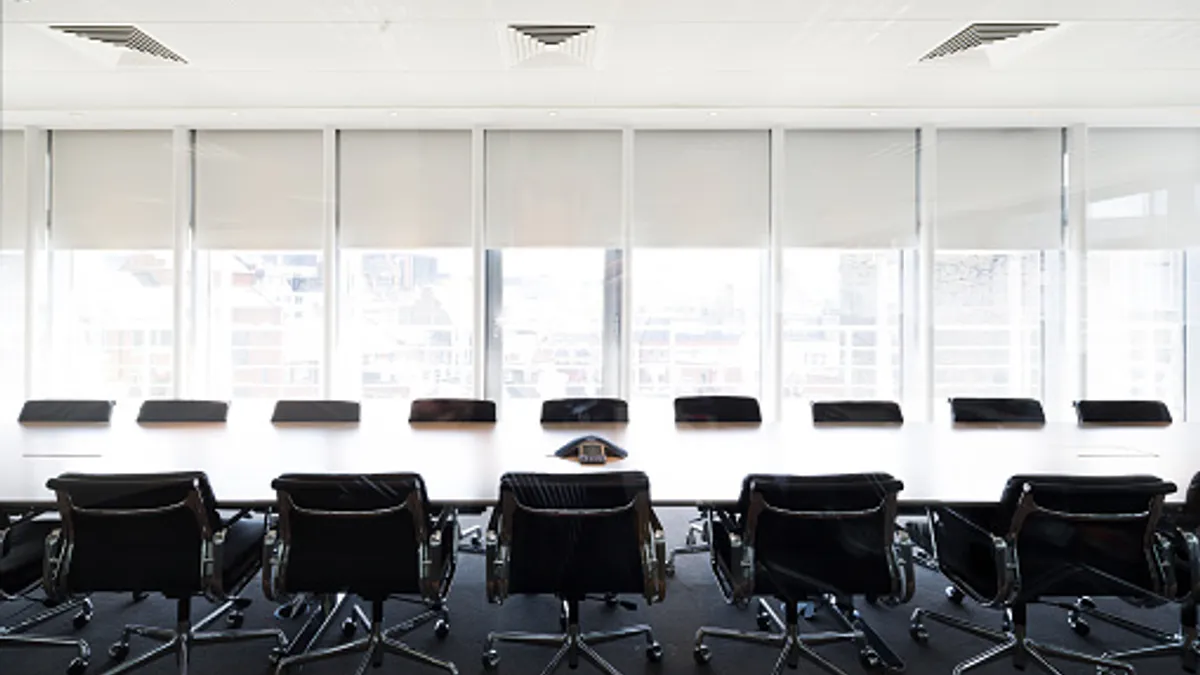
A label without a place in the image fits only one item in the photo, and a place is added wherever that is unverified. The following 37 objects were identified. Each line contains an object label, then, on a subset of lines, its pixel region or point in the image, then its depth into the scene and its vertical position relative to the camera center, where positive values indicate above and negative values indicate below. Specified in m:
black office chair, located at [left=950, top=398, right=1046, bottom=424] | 3.63 -0.42
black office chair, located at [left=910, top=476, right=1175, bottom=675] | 1.99 -0.69
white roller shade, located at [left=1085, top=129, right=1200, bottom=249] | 5.14 +1.37
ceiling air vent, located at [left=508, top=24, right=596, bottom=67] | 3.44 +1.83
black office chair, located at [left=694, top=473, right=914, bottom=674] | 2.01 -0.70
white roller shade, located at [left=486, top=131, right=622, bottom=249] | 5.14 +1.34
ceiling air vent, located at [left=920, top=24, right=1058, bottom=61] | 3.38 +1.82
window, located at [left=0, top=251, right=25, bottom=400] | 5.11 +0.11
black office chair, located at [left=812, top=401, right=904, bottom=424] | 3.62 -0.43
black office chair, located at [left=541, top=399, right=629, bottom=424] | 3.63 -0.43
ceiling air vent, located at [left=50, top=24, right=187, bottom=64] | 3.39 +1.79
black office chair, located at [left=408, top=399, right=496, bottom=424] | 3.62 -0.43
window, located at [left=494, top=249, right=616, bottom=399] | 5.22 +0.19
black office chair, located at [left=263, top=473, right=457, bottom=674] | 1.98 -0.69
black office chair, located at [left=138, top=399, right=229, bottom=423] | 3.59 -0.44
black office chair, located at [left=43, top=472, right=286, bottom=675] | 1.98 -0.69
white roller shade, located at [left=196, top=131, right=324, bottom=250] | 5.15 +1.40
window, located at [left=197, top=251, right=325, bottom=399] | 5.19 +0.14
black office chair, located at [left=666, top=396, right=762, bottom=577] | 3.69 -0.43
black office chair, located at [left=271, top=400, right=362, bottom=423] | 3.60 -0.44
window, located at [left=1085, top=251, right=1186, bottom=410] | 5.21 +0.17
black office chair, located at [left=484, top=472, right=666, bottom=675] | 2.00 -0.69
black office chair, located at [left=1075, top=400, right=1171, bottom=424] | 3.63 -0.43
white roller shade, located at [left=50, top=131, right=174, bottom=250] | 5.15 +1.31
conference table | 2.24 -0.52
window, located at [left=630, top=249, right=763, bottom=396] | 5.23 +0.18
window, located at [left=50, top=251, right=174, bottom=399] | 5.18 +0.14
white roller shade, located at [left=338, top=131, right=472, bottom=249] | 5.15 +1.33
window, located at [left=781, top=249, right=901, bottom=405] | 5.25 +0.16
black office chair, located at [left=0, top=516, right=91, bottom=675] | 2.12 -0.85
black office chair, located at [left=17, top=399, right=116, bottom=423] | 3.59 -0.44
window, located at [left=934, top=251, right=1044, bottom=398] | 5.23 +0.22
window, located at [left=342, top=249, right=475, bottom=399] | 5.20 +0.20
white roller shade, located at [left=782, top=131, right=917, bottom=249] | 5.19 +1.39
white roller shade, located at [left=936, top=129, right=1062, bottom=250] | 5.18 +1.38
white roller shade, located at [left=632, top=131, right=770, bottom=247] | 5.16 +1.35
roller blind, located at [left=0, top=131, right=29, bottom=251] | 5.12 +1.32
